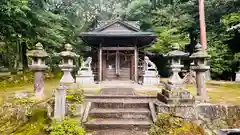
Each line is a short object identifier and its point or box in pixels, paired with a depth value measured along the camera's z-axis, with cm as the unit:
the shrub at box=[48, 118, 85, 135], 412
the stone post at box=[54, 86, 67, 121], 457
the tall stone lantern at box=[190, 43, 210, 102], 573
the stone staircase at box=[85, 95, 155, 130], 486
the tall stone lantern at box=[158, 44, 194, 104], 493
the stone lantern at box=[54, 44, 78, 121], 459
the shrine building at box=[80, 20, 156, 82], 1357
